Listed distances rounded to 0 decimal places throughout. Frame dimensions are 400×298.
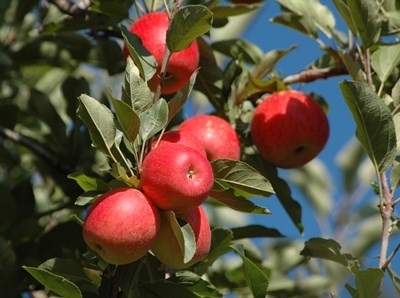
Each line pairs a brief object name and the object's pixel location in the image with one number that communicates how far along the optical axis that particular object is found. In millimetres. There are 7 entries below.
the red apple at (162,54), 2795
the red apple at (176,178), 2555
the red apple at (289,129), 2923
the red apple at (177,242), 2589
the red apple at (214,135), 2835
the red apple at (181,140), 2633
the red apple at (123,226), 2547
